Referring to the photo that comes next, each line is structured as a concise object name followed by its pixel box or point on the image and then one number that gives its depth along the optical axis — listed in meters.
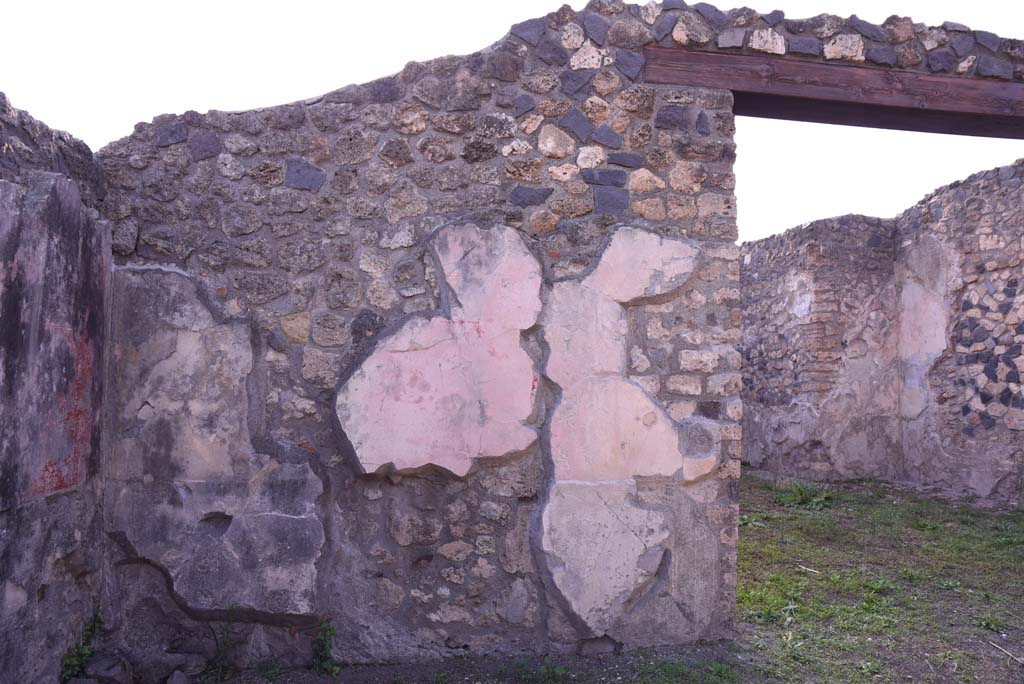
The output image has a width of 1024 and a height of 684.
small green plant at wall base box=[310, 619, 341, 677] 3.28
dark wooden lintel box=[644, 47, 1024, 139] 3.65
